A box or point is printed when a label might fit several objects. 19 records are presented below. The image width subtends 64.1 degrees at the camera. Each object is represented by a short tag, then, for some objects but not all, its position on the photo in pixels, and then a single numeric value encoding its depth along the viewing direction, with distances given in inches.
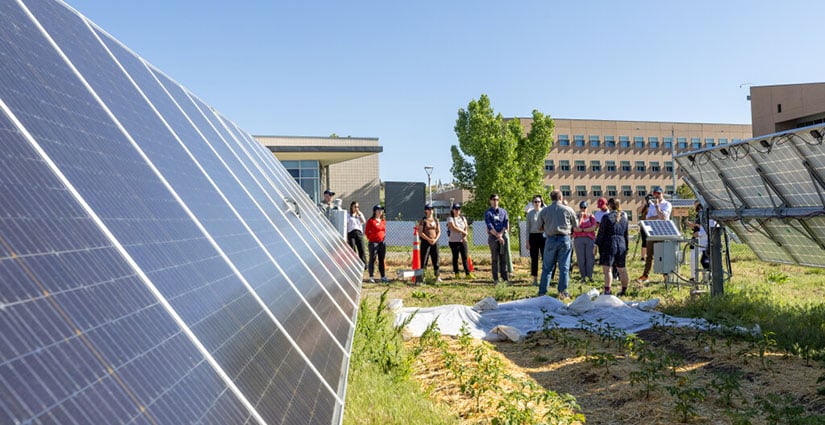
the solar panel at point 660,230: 497.6
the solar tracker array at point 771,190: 365.7
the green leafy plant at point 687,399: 217.1
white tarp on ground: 379.6
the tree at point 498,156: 2123.5
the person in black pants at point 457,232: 628.5
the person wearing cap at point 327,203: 575.8
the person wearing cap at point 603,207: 571.1
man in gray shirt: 488.4
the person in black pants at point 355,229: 626.8
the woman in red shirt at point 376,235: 618.2
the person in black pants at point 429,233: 622.2
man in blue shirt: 595.8
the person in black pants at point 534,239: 614.9
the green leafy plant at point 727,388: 233.9
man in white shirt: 619.9
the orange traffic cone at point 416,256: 642.2
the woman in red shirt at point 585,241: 548.2
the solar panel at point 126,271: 60.3
